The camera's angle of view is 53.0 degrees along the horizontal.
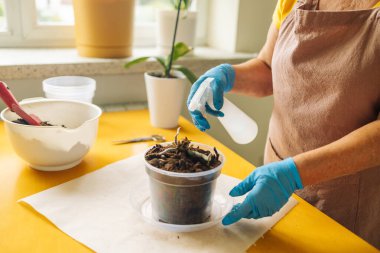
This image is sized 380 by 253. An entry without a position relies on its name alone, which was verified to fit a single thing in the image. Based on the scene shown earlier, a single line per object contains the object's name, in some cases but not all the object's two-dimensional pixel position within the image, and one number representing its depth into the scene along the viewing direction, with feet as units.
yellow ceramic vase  4.30
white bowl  2.74
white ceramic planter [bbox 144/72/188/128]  3.90
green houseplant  3.95
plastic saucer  2.30
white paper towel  2.17
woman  2.45
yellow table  2.17
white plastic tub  3.84
